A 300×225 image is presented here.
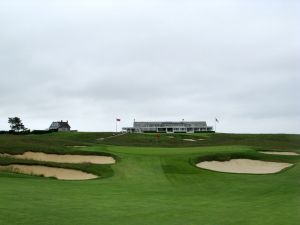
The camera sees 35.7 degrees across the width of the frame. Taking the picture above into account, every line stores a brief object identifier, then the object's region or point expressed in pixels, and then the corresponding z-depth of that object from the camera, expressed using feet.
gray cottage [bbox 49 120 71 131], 474.08
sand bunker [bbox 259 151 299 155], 147.65
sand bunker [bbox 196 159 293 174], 119.91
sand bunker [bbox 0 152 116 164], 117.91
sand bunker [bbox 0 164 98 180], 100.78
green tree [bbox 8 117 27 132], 447.92
